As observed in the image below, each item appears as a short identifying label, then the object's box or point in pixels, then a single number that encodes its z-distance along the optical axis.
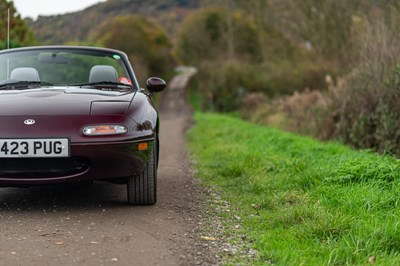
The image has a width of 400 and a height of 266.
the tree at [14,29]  10.73
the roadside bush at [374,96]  8.65
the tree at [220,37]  41.75
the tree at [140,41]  46.06
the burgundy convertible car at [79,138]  4.47
